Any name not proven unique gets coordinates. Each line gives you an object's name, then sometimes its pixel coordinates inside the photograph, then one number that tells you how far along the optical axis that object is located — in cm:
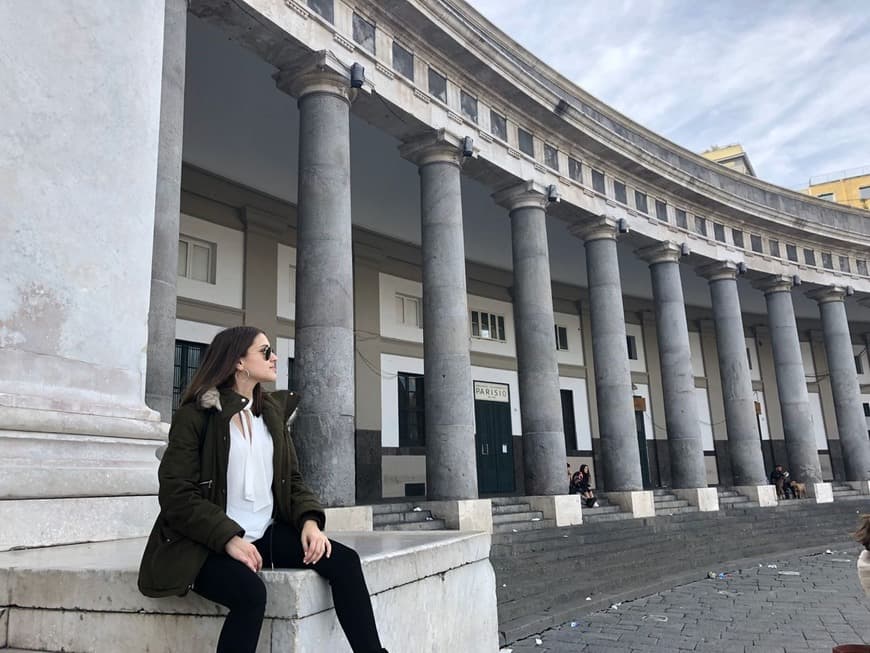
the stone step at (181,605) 256
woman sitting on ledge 250
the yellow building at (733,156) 4403
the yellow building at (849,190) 4991
